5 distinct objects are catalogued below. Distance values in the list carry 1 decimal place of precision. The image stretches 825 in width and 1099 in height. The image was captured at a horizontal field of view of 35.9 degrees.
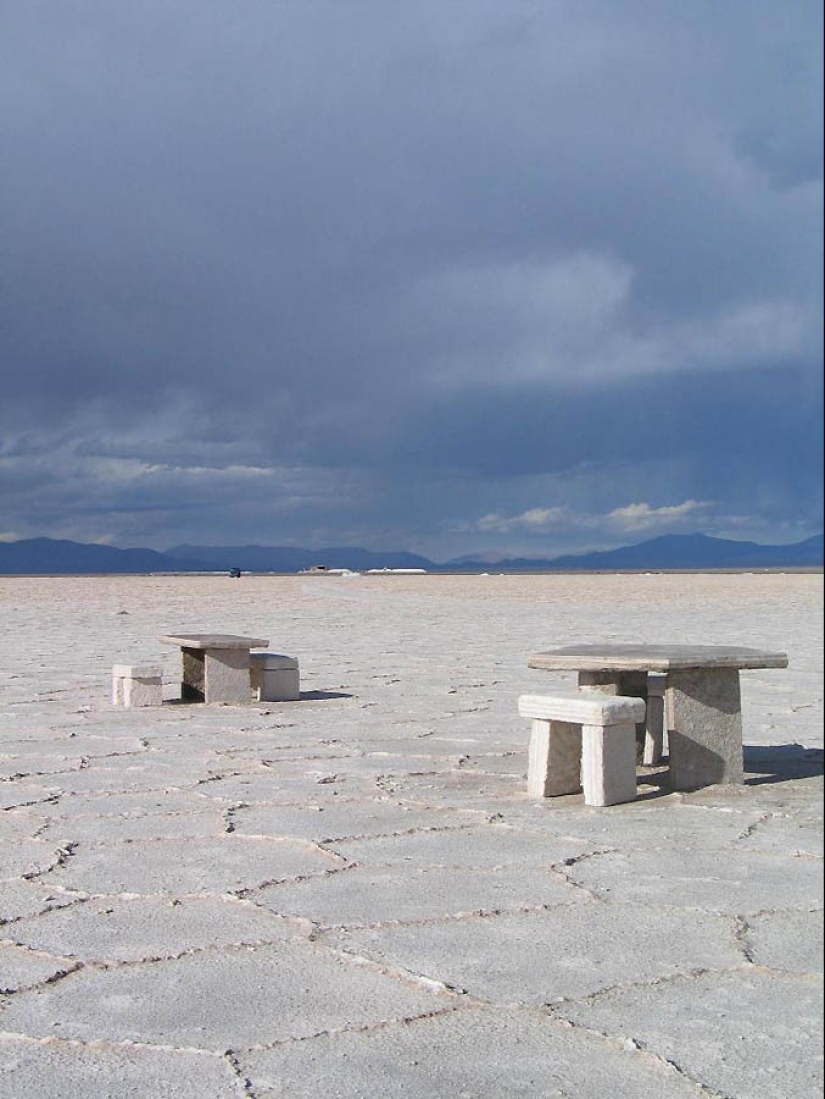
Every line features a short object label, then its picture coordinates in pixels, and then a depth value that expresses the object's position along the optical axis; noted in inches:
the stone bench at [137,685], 321.7
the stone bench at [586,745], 191.0
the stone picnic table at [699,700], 201.3
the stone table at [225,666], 326.3
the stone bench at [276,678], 335.9
